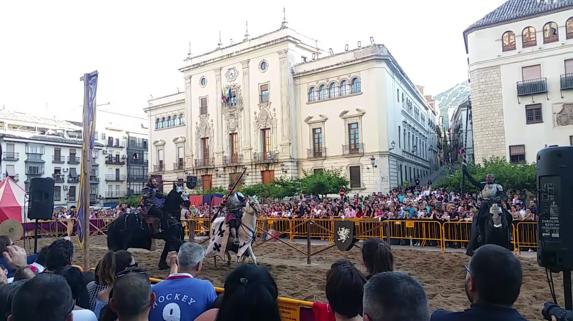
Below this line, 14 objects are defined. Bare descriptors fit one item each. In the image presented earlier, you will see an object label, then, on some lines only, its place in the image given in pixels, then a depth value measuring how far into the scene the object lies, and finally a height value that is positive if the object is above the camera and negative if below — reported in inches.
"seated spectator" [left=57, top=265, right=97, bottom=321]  181.8 -31.7
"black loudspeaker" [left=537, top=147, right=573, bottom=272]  176.6 -8.1
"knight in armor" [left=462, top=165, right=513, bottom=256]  351.9 -22.0
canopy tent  746.2 +2.5
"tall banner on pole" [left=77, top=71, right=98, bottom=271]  362.6 +40.5
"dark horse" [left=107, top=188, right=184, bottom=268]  428.8 -29.6
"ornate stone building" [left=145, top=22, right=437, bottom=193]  1606.8 +321.4
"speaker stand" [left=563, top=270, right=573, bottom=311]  171.0 -37.0
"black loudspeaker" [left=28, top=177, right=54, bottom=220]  484.7 +1.9
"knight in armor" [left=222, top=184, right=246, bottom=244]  453.7 -15.9
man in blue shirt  146.3 -32.3
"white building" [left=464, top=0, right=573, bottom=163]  1213.1 +315.3
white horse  451.2 -38.6
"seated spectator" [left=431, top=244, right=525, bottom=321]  98.8 -21.6
